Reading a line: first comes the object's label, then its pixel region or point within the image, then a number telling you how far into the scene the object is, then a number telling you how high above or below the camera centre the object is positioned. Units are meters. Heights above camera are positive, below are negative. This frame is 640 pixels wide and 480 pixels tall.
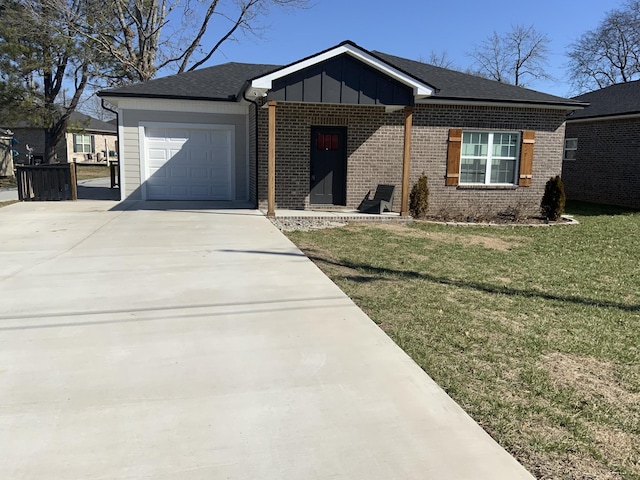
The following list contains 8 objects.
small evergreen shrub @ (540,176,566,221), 13.07 -0.65
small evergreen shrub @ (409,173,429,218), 12.82 -0.69
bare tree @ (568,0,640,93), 40.41 +11.05
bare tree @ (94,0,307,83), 23.00 +6.31
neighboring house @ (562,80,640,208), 17.34 +0.96
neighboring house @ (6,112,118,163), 36.72 +1.69
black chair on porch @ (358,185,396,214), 12.64 -0.82
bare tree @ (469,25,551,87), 47.97 +10.83
